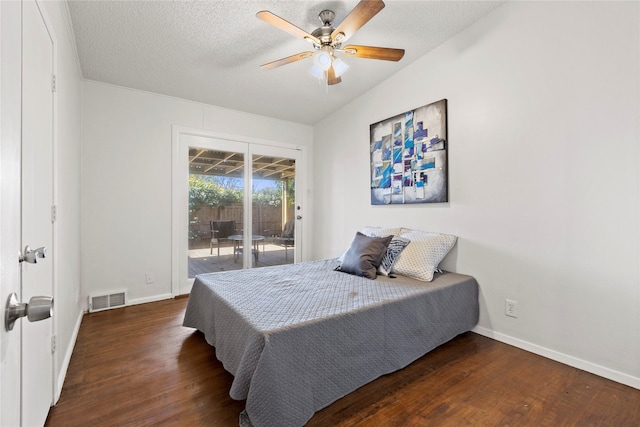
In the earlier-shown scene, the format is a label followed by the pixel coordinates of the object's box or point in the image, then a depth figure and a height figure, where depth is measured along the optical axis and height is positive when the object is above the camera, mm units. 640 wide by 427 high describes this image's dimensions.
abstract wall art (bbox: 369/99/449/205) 2658 +605
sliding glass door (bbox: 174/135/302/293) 3547 +164
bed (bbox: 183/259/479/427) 1327 -654
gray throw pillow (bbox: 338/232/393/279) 2438 -356
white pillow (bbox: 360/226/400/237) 2910 -162
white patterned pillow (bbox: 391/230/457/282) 2385 -344
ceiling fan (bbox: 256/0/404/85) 1865 +1264
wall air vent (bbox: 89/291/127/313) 2907 -859
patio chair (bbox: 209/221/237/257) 3719 -175
